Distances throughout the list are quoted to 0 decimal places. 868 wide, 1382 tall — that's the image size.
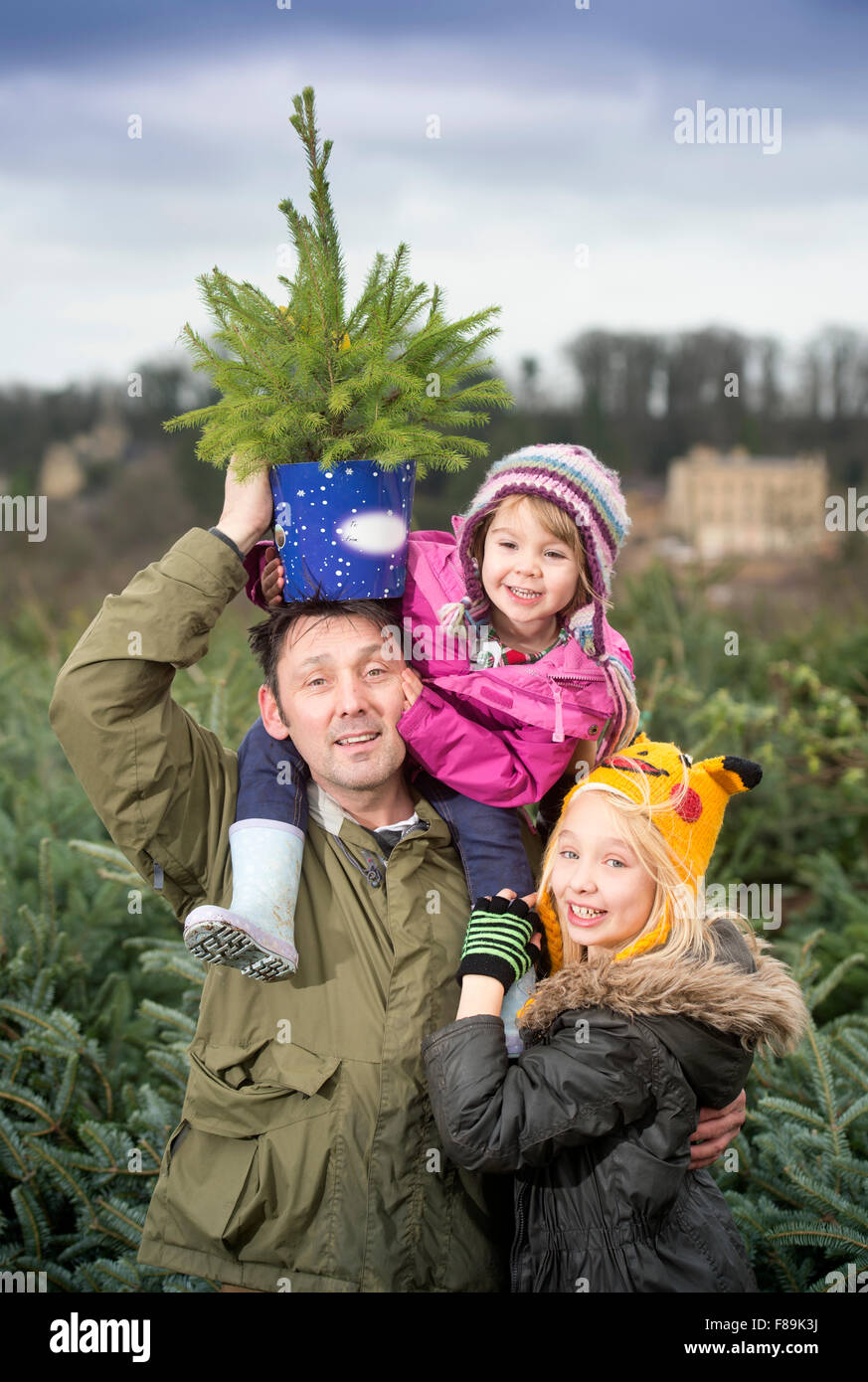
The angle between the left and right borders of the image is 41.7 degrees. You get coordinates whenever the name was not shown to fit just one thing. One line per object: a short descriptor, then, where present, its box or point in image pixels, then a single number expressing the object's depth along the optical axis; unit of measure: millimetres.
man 2326
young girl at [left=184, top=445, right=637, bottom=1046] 2578
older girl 2186
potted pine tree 2418
